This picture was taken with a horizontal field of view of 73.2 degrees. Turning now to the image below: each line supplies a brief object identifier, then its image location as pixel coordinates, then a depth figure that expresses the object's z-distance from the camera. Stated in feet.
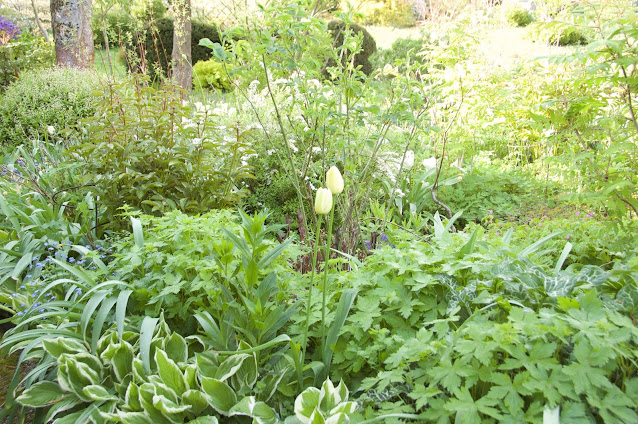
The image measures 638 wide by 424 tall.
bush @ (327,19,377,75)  41.11
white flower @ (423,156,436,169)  12.86
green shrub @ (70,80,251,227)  8.53
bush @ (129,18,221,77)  41.54
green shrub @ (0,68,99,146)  16.33
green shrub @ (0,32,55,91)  23.00
